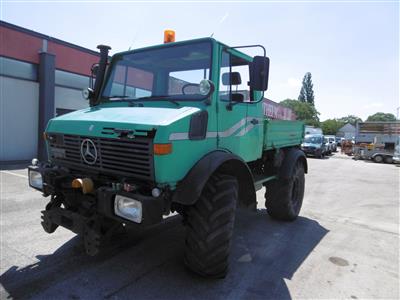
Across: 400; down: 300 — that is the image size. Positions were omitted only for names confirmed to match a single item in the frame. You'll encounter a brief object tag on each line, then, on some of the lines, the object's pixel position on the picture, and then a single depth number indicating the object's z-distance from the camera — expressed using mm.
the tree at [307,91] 85750
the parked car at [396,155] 22266
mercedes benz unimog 2939
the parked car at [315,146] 24141
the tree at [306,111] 75375
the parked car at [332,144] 30750
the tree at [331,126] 82188
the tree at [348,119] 109375
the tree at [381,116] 100562
